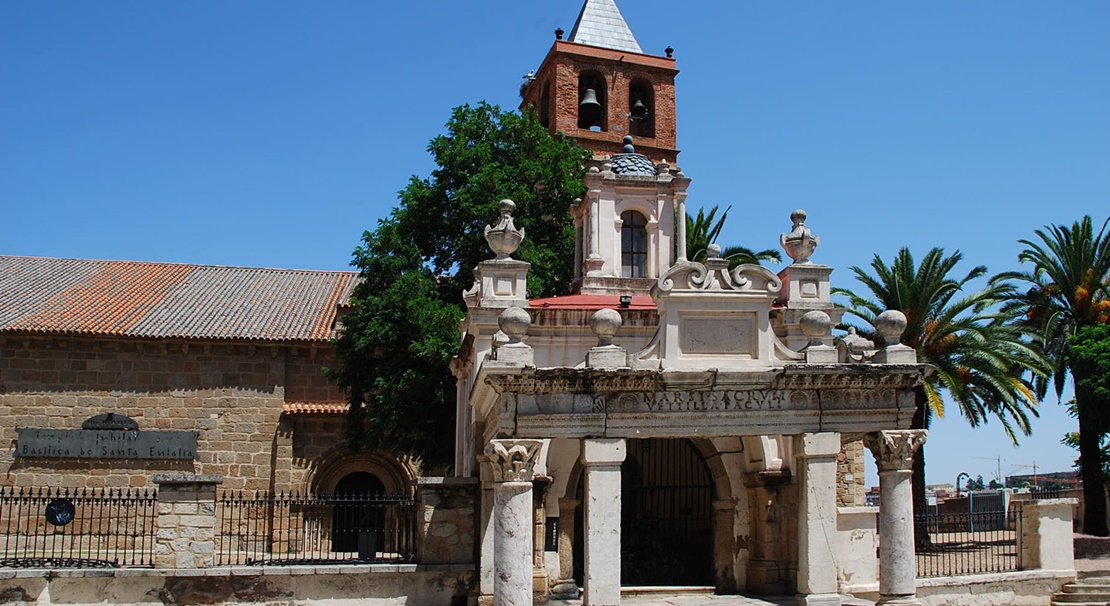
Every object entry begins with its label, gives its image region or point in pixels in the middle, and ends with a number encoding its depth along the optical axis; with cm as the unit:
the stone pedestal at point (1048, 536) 1698
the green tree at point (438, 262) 2106
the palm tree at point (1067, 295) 2450
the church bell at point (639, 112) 3164
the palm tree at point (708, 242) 2871
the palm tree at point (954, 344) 2212
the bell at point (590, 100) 3105
